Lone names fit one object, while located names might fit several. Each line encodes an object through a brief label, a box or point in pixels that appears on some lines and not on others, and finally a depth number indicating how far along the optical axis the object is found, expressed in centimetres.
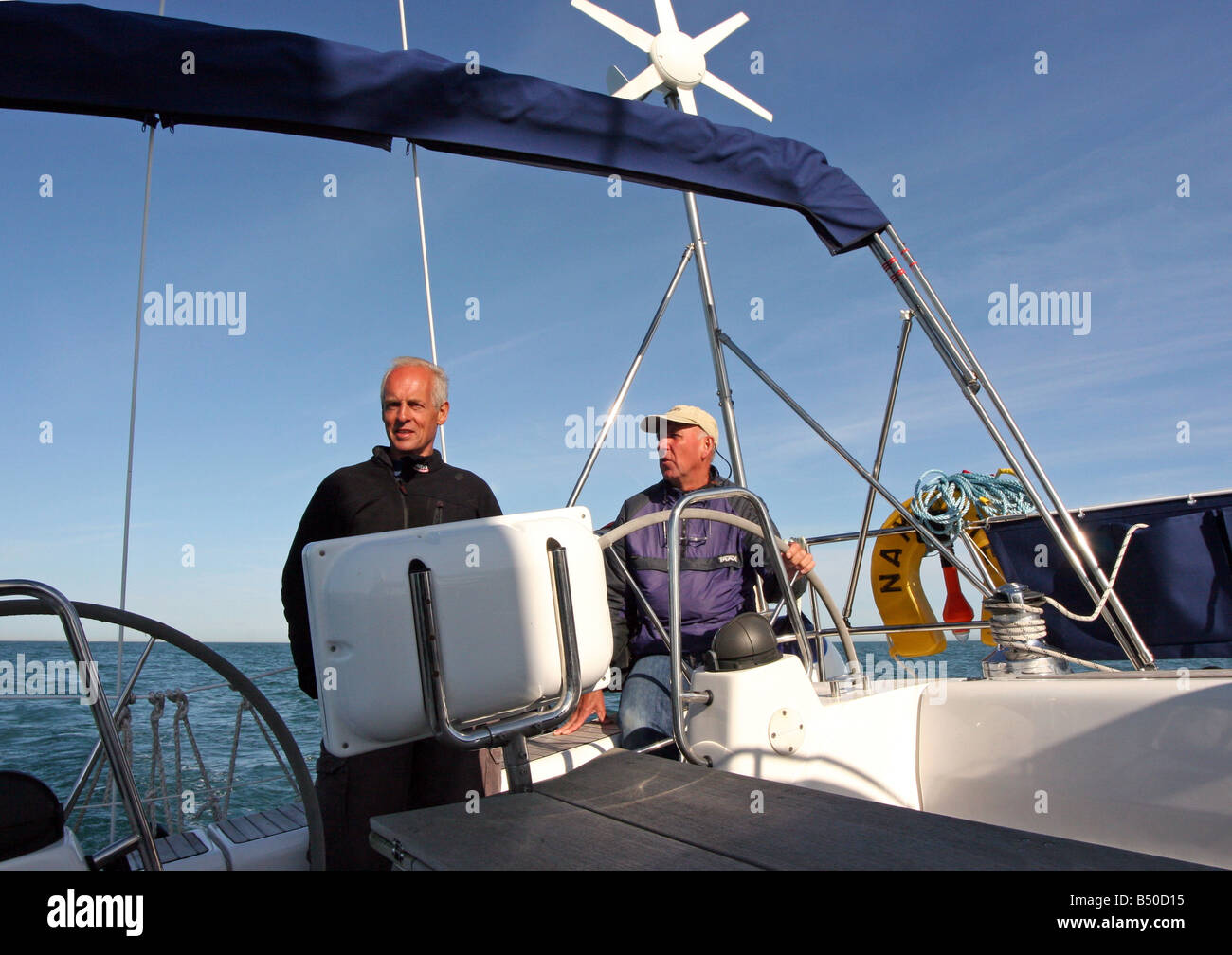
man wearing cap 247
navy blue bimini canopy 164
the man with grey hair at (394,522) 160
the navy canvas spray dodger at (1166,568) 283
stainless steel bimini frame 212
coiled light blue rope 339
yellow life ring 490
